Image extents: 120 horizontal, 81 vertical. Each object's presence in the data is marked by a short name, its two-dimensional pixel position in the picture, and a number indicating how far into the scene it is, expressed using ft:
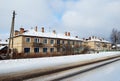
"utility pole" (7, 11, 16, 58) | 46.52
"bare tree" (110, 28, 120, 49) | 134.20
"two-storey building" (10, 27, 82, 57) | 73.84
